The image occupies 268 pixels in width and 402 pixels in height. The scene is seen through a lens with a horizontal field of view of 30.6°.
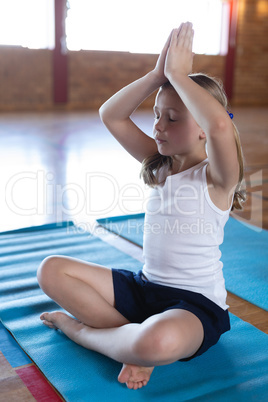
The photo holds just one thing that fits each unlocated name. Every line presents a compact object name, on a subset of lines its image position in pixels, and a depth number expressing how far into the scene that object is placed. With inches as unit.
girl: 39.5
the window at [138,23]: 275.4
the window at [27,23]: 251.9
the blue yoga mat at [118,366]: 39.2
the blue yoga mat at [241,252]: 59.0
